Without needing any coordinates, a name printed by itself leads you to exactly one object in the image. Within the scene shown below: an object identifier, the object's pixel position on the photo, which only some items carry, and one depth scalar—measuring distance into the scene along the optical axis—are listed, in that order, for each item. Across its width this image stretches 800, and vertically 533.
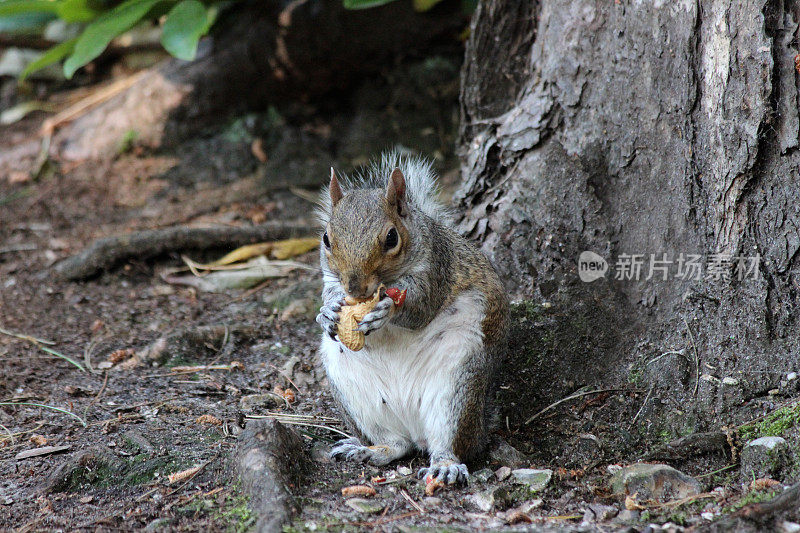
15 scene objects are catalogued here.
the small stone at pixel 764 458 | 5.64
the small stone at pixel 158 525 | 5.05
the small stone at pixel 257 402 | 7.17
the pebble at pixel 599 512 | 5.39
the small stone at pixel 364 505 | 5.42
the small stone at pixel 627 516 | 5.34
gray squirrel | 5.97
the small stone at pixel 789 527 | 4.69
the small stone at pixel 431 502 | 5.57
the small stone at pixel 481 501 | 5.55
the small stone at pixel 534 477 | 5.84
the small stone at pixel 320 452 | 6.36
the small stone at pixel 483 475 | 5.98
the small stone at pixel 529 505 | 5.54
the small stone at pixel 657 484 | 5.64
